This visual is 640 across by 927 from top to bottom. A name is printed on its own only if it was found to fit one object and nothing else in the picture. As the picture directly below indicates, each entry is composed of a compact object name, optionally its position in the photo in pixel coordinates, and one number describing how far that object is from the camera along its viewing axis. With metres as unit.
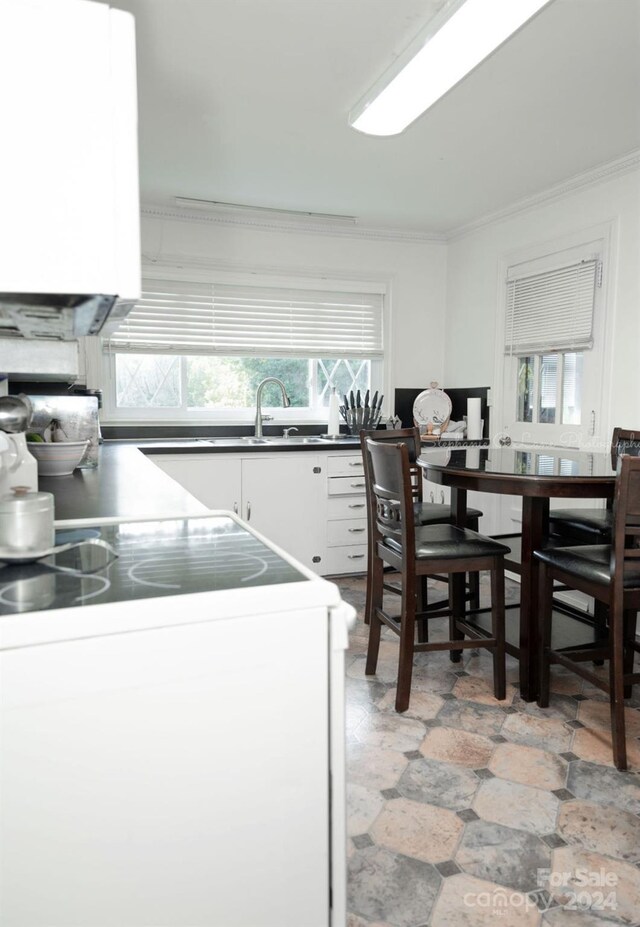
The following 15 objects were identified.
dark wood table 2.26
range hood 1.00
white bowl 2.46
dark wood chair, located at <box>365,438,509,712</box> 2.34
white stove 0.85
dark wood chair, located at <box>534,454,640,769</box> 1.93
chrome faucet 4.23
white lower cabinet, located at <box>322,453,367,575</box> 4.08
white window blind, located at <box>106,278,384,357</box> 4.15
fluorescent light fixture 1.92
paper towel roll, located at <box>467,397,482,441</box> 4.36
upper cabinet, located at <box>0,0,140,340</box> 0.90
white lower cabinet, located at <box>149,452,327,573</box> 3.80
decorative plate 4.73
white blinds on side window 3.55
